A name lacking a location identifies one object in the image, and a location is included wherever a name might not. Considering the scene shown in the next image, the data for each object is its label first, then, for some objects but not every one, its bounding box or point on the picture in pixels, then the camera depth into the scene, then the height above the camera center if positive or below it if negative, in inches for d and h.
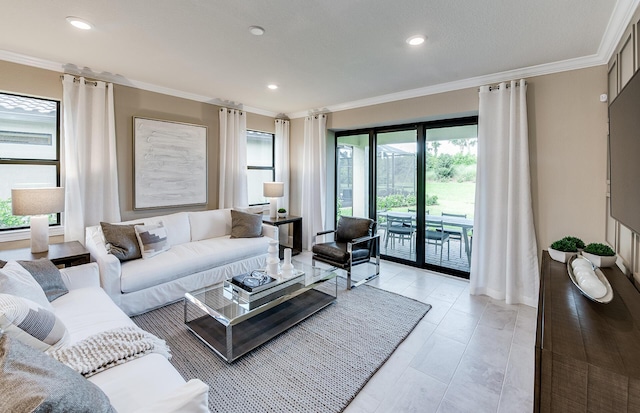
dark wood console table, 42.2 -25.2
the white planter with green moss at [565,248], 97.2 -17.2
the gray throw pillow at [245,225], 163.3 -13.8
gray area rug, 73.3 -48.6
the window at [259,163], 206.7 +28.1
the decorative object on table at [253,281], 102.3 -29.7
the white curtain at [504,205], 123.6 -2.6
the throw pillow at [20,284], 62.8 -18.9
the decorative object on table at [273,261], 115.8 -24.6
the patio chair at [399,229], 176.7 -18.3
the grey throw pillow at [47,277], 82.1 -21.7
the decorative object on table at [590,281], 62.8 -19.9
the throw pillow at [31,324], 48.8 -22.4
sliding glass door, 155.9 +7.7
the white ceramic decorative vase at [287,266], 117.0 -26.9
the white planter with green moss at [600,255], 86.0 -17.2
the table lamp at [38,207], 102.0 -1.6
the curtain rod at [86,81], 126.5 +54.6
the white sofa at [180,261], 110.6 -26.6
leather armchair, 142.6 -24.7
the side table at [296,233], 199.5 -23.3
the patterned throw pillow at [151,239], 126.0 -16.9
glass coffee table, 90.1 -42.2
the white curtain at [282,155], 214.4 +34.3
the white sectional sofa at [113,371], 36.2 -29.6
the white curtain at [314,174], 198.2 +18.7
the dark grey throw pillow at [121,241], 117.6 -16.6
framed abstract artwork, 150.2 +21.1
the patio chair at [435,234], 165.0 -20.0
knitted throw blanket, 53.1 -29.5
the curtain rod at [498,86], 124.5 +51.0
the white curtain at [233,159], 180.7 +27.0
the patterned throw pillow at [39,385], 27.6 -19.2
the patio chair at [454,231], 160.1 -18.0
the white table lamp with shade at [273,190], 194.9 +7.3
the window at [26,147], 117.7 +23.6
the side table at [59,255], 103.5 -19.5
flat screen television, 61.2 +10.6
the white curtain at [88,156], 126.6 +21.1
